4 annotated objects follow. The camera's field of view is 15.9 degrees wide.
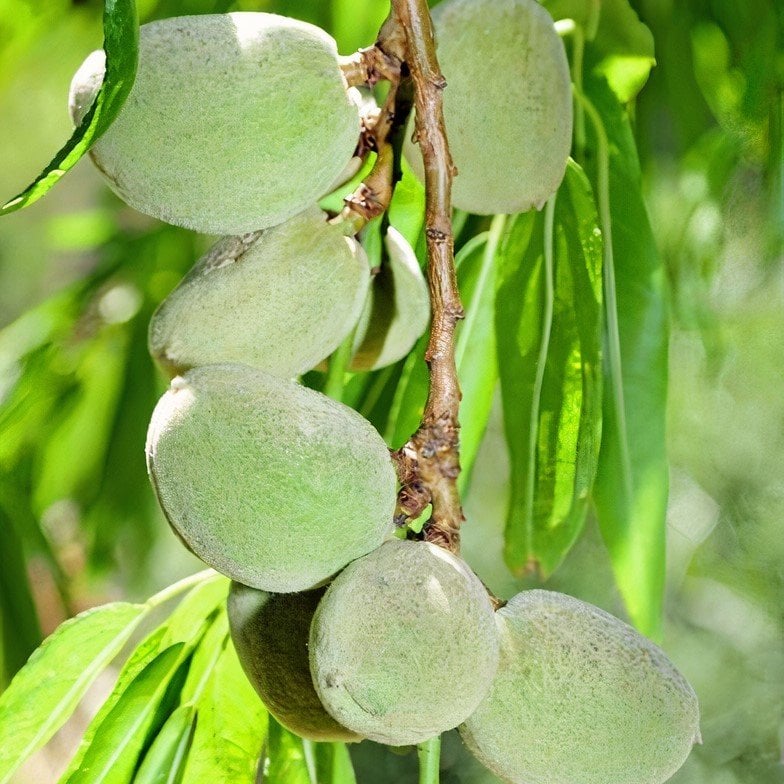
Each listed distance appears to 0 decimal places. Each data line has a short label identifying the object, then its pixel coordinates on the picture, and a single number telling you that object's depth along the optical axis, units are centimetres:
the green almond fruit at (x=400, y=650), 38
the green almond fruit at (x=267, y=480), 38
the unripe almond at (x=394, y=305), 43
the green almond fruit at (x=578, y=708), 39
